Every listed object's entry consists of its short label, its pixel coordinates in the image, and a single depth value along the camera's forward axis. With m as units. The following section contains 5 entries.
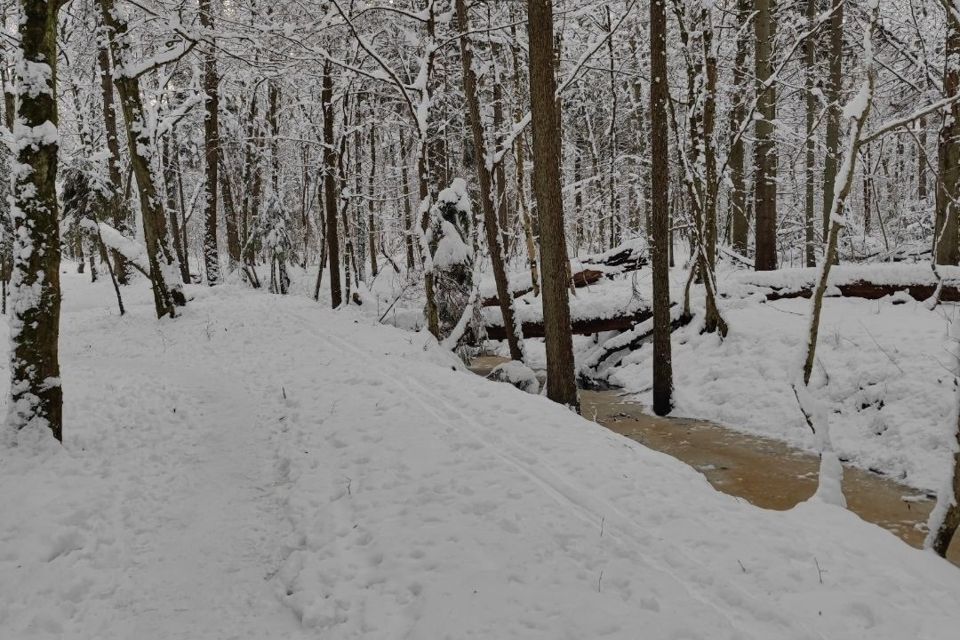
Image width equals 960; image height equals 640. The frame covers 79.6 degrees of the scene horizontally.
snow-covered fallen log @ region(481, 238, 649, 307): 16.84
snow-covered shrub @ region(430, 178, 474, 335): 13.72
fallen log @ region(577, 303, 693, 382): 12.59
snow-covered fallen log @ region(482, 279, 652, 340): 13.02
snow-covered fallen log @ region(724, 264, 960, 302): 10.07
